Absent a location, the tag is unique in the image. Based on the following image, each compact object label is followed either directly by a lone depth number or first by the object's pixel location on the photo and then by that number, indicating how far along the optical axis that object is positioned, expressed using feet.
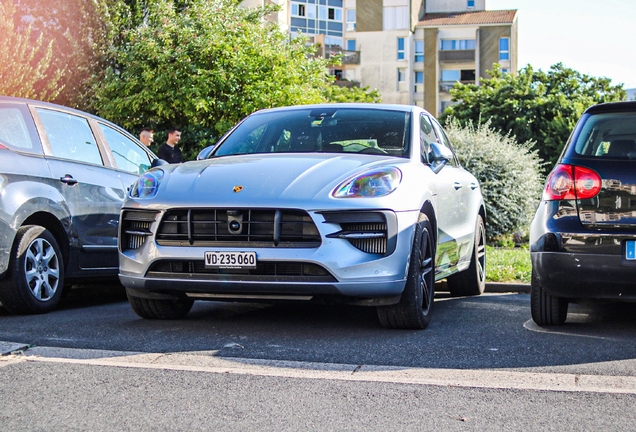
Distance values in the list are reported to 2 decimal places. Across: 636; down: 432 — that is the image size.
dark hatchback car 19.49
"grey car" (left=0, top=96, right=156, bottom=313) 23.34
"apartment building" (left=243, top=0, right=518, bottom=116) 250.57
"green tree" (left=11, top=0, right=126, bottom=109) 81.87
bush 62.54
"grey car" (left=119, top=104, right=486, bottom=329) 19.35
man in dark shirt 44.80
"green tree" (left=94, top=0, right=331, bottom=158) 72.02
